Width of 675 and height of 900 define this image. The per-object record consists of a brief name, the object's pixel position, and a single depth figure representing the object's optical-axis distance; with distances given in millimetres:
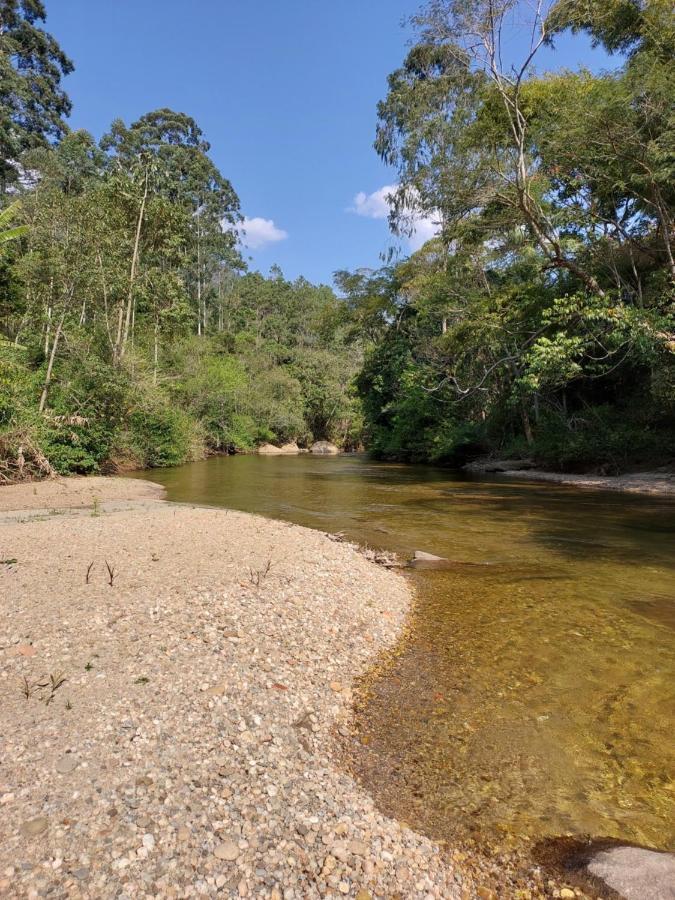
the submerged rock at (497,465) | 25281
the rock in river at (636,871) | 2352
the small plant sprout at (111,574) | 5524
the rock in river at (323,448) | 54906
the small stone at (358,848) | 2529
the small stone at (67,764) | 2819
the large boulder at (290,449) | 52550
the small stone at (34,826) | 2383
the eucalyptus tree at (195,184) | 56281
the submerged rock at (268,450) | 49469
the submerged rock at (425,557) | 8336
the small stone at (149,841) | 2389
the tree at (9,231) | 14570
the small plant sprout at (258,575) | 6016
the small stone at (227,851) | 2383
